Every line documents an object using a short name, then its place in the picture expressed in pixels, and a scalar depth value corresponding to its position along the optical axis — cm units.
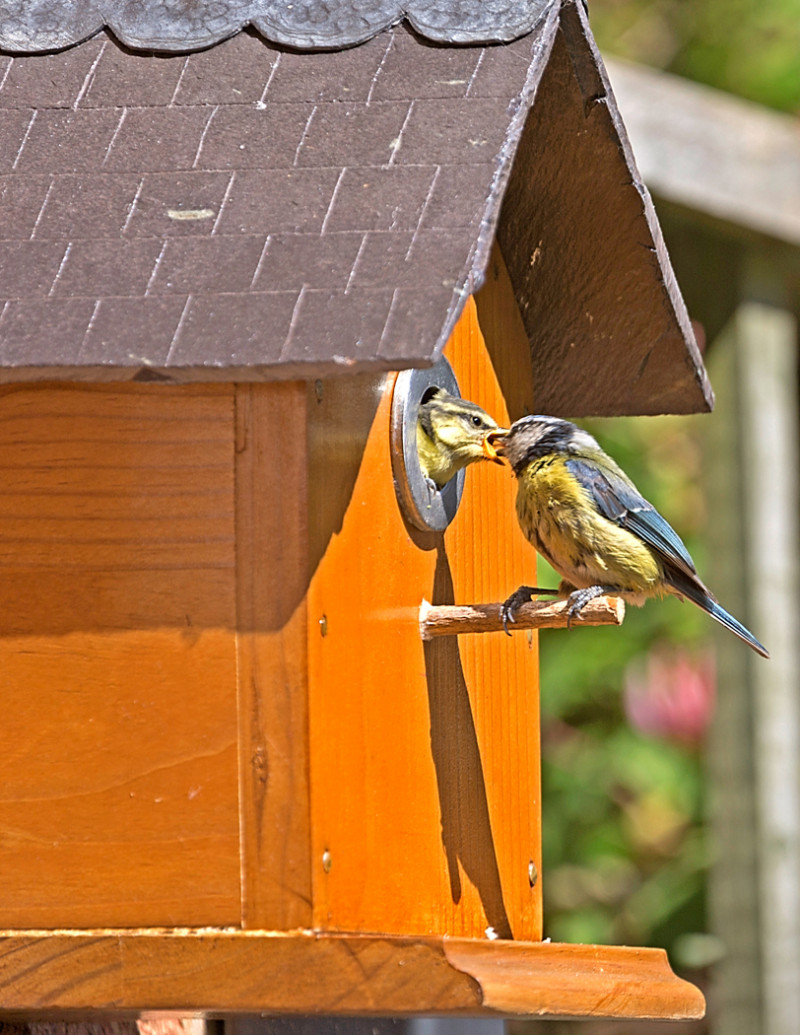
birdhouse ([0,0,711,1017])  349
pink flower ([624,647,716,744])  829
